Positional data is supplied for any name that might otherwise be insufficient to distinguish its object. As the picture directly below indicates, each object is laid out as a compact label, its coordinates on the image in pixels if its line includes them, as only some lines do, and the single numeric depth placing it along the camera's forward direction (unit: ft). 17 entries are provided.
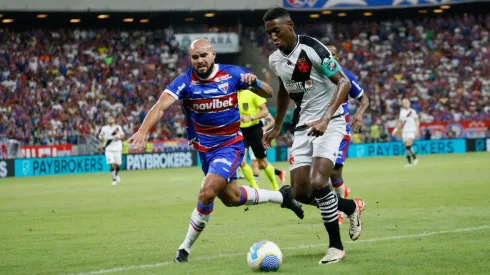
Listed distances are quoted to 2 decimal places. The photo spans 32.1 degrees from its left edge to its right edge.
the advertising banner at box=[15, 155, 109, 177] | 118.11
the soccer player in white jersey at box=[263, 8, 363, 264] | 29.27
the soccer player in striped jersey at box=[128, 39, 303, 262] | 30.66
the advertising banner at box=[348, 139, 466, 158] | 147.33
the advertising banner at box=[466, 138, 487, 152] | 150.20
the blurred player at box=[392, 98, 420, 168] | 105.60
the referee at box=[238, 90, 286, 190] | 59.70
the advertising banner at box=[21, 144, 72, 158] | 120.67
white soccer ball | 27.17
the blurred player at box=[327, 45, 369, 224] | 39.19
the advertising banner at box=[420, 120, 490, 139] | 152.15
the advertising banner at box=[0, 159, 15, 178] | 116.57
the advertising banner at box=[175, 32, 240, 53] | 165.37
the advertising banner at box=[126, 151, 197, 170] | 127.44
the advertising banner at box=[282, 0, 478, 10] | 165.48
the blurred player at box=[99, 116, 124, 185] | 92.43
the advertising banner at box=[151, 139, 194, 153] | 132.46
